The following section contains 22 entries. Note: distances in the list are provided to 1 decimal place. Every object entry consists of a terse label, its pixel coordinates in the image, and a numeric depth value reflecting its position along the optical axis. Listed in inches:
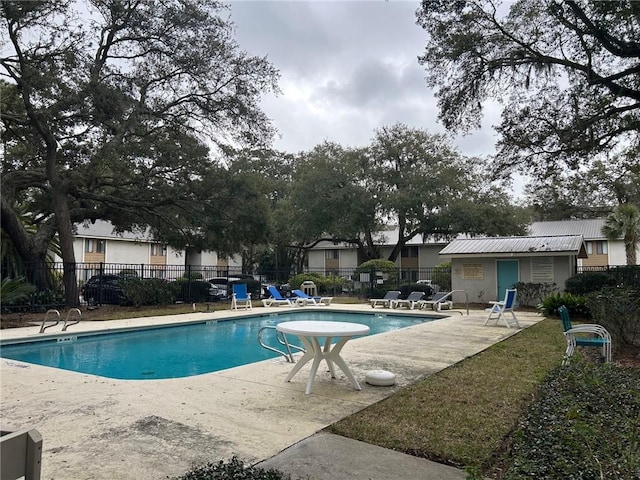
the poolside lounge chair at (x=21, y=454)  60.1
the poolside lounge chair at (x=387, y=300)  743.1
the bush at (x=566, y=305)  524.7
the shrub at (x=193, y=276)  811.8
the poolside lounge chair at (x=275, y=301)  764.6
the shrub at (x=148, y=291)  667.4
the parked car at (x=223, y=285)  863.7
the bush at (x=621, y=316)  299.6
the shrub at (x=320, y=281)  994.7
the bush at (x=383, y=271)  932.6
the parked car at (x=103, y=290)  674.8
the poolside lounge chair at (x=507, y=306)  480.4
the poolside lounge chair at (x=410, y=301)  724.0
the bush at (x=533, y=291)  709.6
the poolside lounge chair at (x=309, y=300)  777.6
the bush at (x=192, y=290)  764.6
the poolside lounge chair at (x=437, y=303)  687.7
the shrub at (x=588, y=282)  640.4
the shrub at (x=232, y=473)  103.1
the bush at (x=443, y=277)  919.7
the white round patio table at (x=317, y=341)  215.2
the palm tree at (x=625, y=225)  889.5
